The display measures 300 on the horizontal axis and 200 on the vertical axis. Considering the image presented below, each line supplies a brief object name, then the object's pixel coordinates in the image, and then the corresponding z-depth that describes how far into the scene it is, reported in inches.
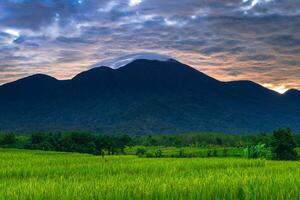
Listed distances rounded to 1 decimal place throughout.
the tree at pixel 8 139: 4133.9
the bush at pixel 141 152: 3868.1
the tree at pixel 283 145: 2704.2
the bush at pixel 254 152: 1646.4
